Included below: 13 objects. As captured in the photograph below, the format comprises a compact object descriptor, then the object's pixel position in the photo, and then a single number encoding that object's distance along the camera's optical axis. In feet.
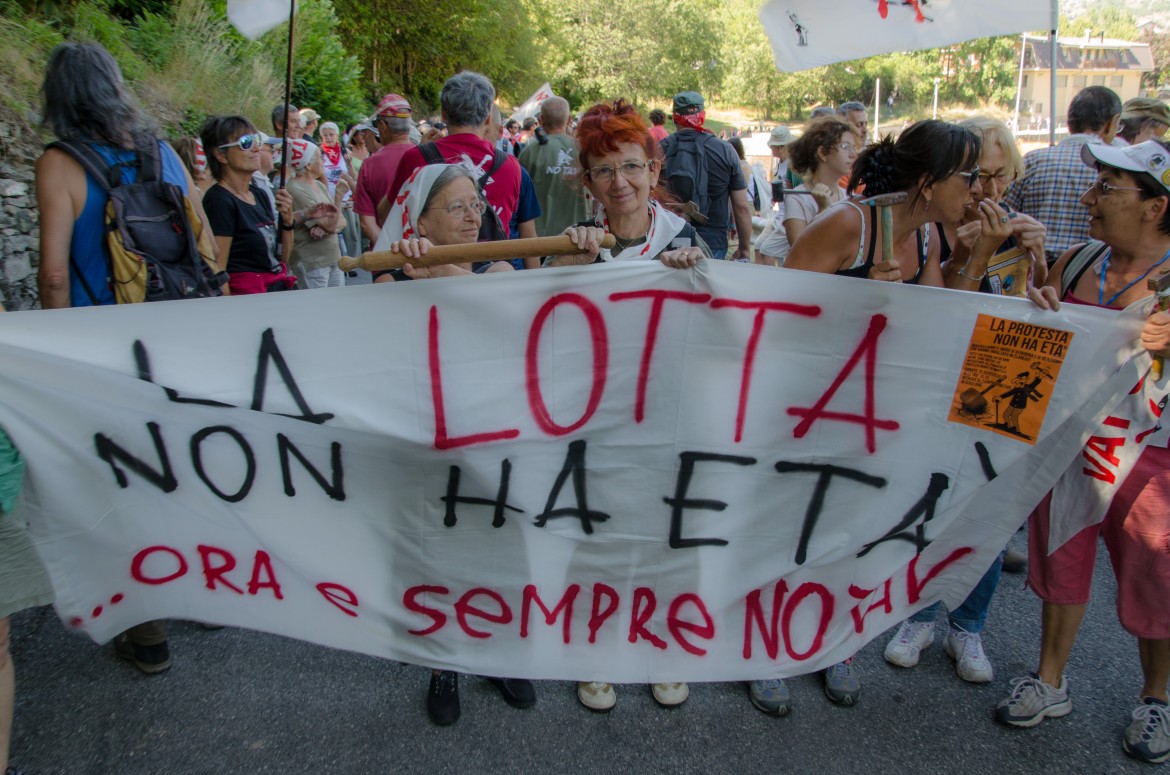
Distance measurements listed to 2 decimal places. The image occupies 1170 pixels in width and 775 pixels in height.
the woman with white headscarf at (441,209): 8.78
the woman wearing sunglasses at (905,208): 8.48
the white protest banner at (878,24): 13.47
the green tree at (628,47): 158.20
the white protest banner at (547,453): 7.17
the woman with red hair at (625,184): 8.84
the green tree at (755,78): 192.54
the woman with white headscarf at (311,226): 19.61
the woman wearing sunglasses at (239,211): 12.91
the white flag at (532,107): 39.10
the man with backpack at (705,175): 17.28
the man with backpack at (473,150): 13.12
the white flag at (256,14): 14.12
